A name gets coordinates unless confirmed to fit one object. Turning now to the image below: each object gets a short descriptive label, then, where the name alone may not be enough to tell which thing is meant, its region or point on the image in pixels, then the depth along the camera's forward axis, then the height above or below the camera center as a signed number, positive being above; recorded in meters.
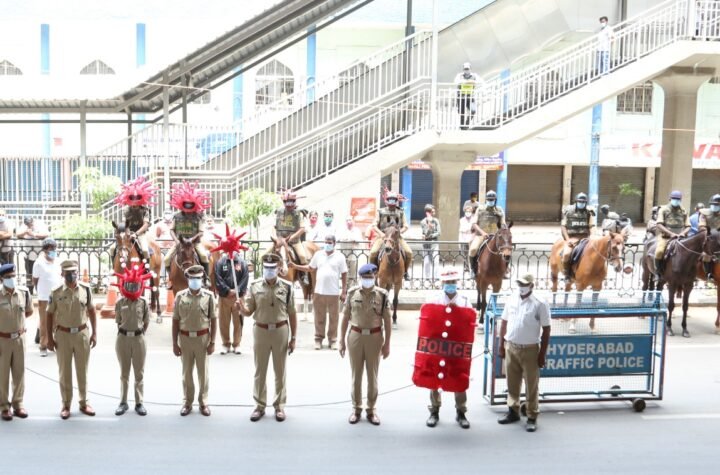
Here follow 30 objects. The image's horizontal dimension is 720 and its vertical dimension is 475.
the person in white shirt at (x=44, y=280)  12.80 -1.61
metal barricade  10.37 -2.14
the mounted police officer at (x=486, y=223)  15.26 -0.67
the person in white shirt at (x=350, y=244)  17.41 -1.31
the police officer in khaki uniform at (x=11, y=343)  9.59 -1.95
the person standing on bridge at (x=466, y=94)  20.52 +2.29
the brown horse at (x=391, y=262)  14.59 -1.38
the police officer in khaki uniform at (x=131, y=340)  9.80 -1.92
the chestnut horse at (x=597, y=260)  14.05 -1.23
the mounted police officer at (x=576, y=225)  15.24 -0.67
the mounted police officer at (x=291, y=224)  15.02 -0.77
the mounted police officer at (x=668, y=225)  15.08 -0.64
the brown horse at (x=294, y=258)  14.71 -1.37
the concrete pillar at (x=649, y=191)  34.88 -0.04
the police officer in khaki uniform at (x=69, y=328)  9.75 -1.80
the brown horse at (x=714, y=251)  14.45 -1.04
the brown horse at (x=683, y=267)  14.50 -1.36
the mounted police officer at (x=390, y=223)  14.95 -0.72
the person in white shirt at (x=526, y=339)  9.45 -1.74
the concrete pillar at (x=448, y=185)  22.08 +0.01
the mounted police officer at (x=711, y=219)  14.88 -0.50
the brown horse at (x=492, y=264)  14.48 -1.39
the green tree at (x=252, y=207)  18.23 -0.57
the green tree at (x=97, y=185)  18.73 -0.17
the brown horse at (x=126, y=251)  13.77 -1.24
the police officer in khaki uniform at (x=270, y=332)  9.89 -1.81
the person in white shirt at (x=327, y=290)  13.66 -1.78
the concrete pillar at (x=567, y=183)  34.69 +0.21
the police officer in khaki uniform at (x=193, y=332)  9.84 -1.82
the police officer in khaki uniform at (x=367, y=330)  9.70 -1.72
